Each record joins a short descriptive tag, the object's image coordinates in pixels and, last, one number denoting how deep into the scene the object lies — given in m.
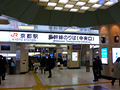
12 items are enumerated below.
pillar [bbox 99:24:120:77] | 8.65
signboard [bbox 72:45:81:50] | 17.34
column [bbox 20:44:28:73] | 12.80
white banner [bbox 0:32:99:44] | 10.57
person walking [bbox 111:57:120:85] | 6.71
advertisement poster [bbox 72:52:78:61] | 17.67
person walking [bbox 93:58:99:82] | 8.16
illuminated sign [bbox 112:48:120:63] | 8.64
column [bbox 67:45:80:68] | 17.56
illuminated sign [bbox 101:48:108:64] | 8.88
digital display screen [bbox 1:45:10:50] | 12.36
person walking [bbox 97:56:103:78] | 8.36
